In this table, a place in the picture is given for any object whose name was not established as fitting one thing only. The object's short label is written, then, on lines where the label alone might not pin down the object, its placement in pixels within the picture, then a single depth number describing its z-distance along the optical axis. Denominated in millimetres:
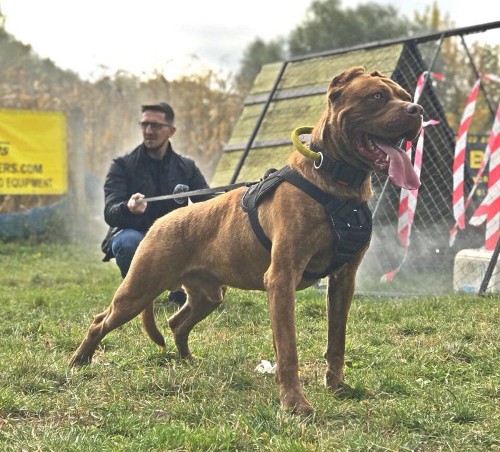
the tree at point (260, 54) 34031
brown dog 3549
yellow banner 12586
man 6223
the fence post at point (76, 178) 13102
